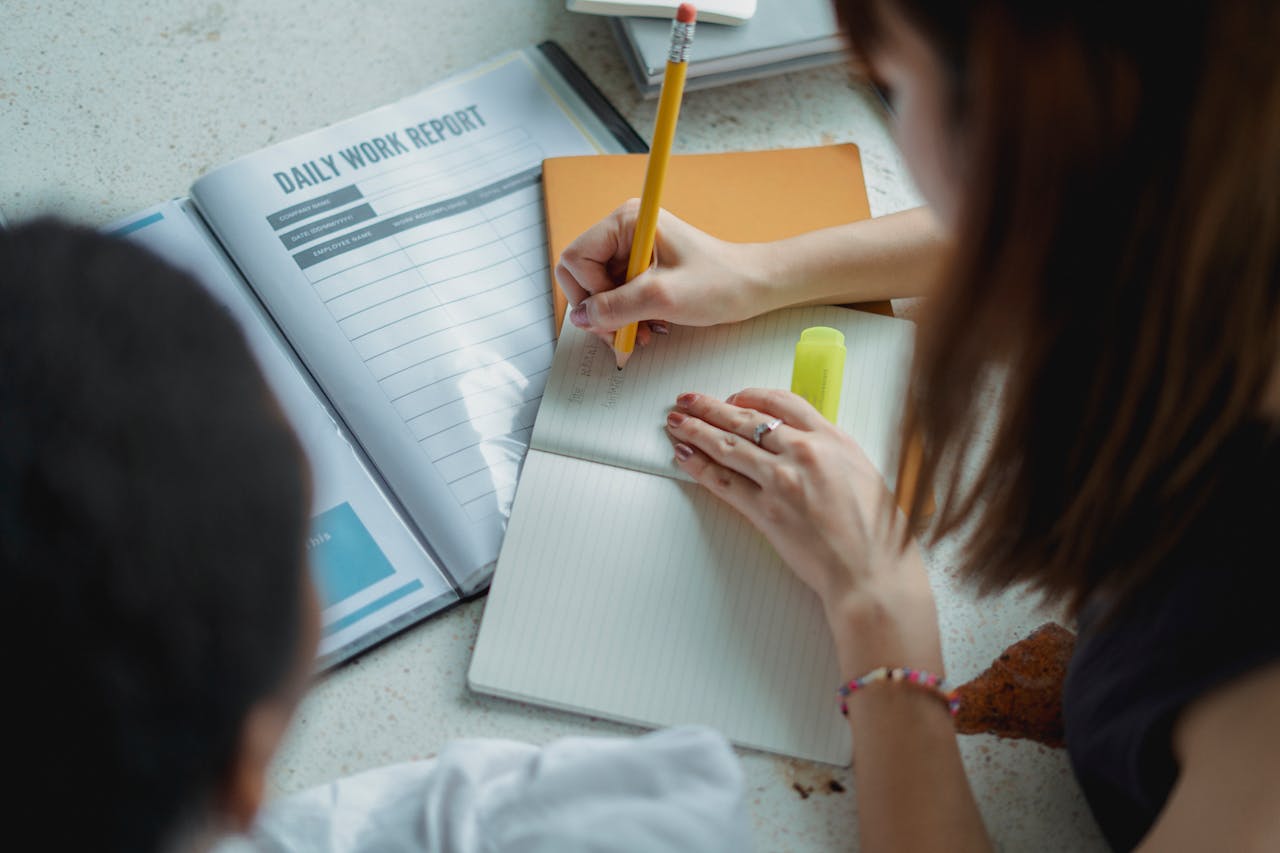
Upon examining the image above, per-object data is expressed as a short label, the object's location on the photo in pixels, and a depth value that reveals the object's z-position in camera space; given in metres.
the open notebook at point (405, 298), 0.67
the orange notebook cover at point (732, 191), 0.82
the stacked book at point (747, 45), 0.86
